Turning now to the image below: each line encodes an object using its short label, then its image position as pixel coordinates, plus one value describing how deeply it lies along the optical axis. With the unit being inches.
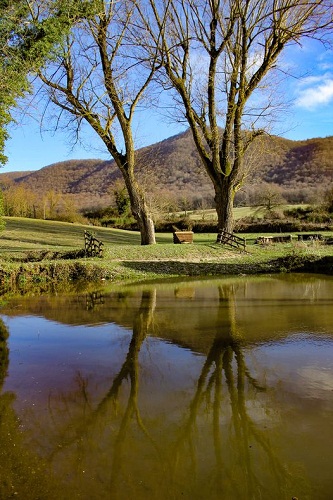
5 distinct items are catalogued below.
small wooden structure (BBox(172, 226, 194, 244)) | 1078.4
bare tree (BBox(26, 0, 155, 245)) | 882.1
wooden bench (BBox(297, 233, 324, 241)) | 1154.0
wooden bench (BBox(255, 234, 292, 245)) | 1101.6
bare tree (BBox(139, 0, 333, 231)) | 875.4
